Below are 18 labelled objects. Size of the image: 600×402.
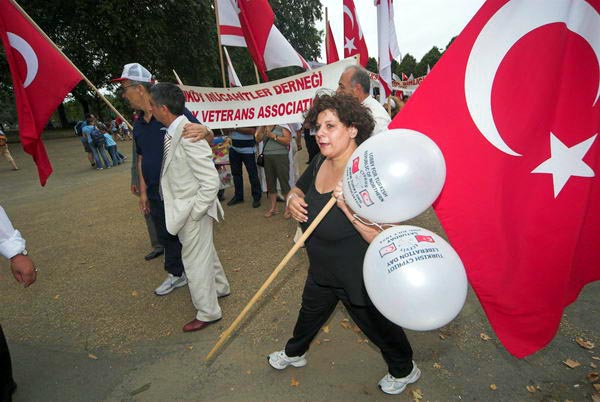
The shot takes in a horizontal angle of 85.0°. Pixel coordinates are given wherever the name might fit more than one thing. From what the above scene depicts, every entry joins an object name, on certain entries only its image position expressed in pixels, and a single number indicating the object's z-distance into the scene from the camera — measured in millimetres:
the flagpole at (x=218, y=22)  5051
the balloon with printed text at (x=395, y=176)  1456
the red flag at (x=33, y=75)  3162
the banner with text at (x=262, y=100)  3912
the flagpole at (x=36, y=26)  3159
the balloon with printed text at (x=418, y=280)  1389
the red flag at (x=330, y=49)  6386
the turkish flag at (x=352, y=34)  6105
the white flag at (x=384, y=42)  4777
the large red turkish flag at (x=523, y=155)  1564
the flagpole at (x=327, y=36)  6099
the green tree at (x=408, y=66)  54156
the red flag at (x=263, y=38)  4887
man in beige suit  2688
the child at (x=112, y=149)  13534
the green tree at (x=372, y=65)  56628
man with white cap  3145
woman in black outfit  1907
